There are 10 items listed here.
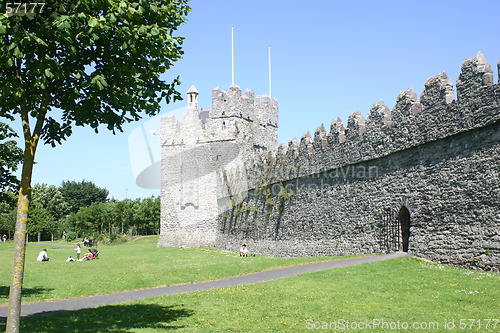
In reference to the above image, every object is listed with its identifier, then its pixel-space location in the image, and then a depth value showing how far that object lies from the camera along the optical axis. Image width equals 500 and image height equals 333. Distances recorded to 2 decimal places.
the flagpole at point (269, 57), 40.85
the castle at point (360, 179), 14.68
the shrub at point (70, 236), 69.29
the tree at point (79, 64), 7.11
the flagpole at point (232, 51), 39.05
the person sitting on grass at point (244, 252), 28.27
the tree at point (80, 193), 98.81
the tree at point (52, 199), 84.12
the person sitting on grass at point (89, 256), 29.60
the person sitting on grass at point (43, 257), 28.42
